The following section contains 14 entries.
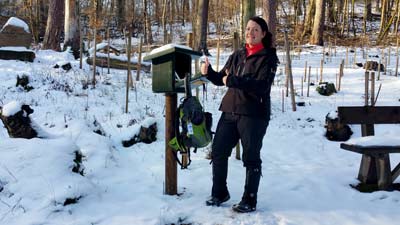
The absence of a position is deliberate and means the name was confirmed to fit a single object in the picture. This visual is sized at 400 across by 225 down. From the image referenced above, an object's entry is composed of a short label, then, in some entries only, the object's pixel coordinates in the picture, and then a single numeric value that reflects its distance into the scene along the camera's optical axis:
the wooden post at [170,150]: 3.95
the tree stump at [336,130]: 7.78
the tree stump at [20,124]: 4.69
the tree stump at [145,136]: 6.36
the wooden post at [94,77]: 10.18
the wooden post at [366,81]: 6.74
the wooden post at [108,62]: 12.04
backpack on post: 3.56
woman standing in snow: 3.50
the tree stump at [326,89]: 11.27
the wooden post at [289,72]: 9.22
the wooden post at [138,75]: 10.99
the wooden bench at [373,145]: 4.38
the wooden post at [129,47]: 8.51
